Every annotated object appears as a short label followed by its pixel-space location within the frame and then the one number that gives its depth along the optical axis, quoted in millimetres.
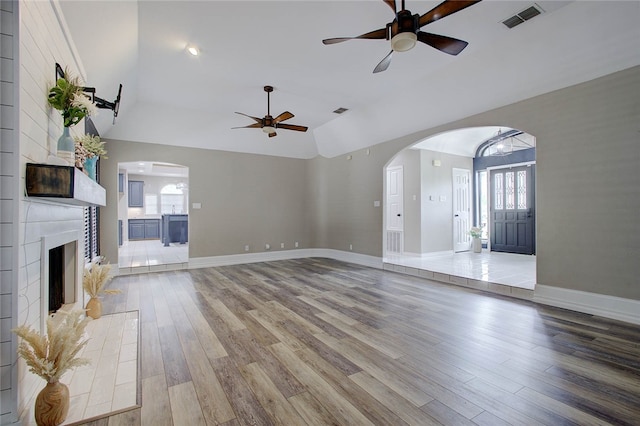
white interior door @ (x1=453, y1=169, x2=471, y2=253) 7675
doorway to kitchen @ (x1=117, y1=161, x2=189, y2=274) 8688
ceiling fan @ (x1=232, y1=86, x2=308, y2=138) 4726
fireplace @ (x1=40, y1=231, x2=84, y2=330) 2926
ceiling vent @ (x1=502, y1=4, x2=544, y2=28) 2908
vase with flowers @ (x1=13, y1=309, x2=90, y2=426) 1555
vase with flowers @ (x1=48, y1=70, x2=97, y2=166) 2104
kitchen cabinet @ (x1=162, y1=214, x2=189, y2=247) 9715
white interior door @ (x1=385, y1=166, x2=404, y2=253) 7410
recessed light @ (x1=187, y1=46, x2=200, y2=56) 3538
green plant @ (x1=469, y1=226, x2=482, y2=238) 7615
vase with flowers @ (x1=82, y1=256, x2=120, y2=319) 3302
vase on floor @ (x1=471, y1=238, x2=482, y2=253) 7613
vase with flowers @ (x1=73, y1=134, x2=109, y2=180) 2674
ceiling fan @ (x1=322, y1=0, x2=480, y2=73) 2234
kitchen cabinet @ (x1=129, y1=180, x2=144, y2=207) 11484
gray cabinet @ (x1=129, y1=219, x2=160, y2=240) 11281
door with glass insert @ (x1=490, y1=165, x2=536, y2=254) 7145
